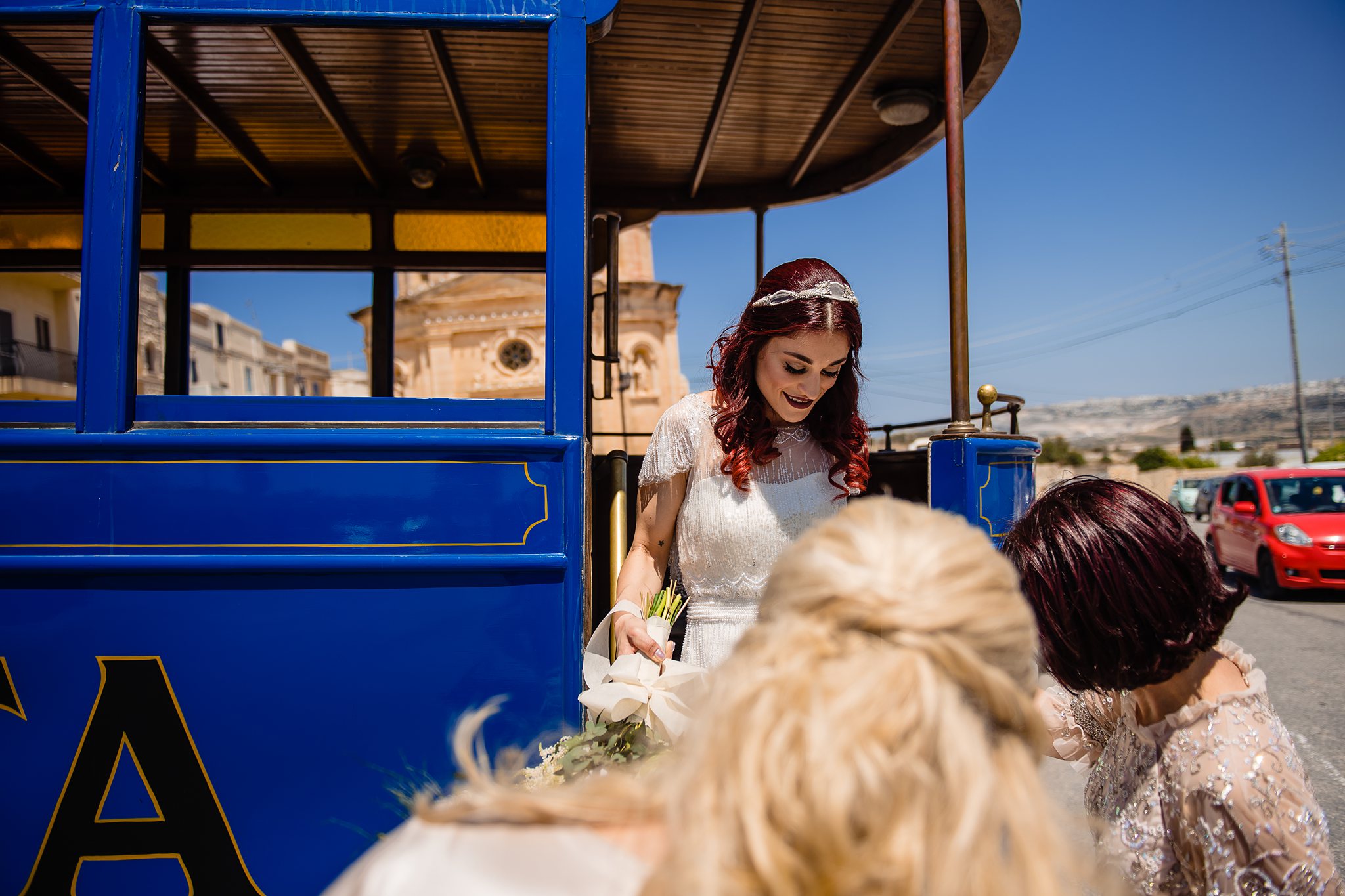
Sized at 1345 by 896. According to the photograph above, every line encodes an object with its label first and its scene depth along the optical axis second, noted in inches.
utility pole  1101.1
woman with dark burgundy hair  44.4
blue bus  72.8
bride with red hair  80.8
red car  333.7
